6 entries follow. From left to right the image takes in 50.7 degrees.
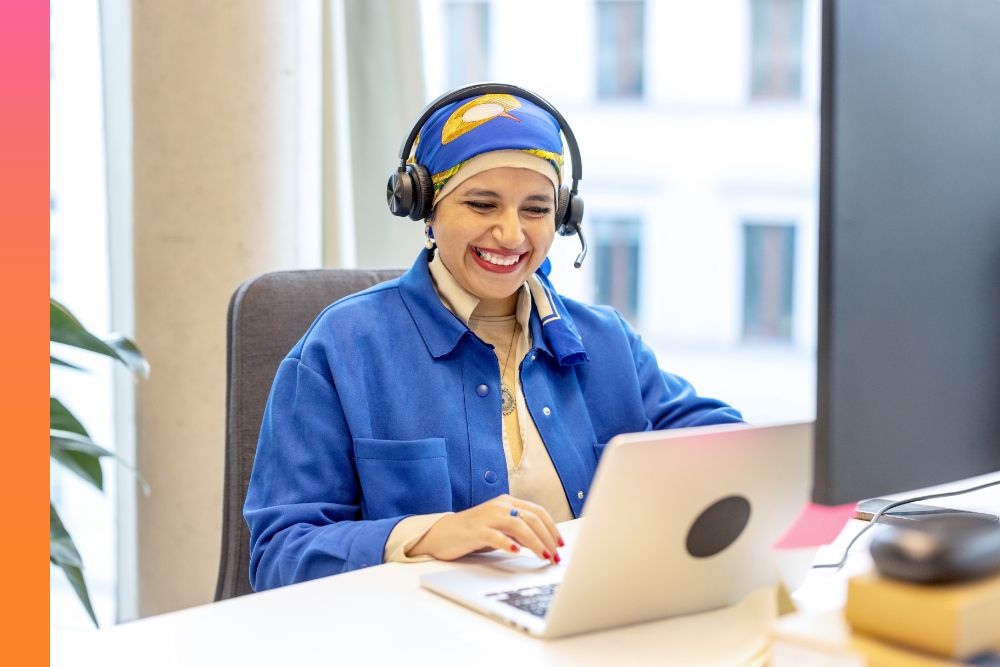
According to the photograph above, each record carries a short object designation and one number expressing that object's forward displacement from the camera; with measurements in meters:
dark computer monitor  0.64
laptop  0.75
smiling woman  1.24
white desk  0.81
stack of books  0.58
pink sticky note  0.88
